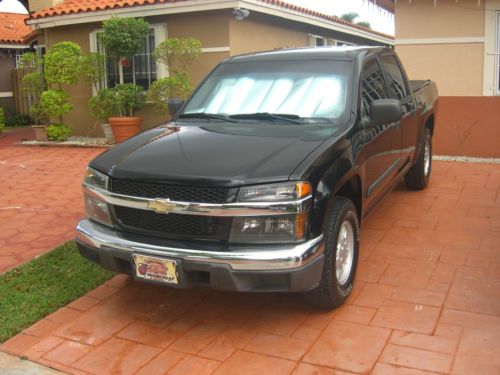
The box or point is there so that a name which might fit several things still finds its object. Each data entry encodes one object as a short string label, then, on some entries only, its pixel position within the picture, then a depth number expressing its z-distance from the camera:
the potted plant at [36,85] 13.62
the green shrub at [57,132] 13.18
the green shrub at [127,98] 12.19
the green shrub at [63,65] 12.29
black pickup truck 3.42
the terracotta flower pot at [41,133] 13.62
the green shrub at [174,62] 11.55
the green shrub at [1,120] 15.25
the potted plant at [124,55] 11.75
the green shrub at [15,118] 18.81
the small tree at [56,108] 12.71
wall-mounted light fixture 11.49
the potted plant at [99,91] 12.43
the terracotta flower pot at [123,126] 12.08
